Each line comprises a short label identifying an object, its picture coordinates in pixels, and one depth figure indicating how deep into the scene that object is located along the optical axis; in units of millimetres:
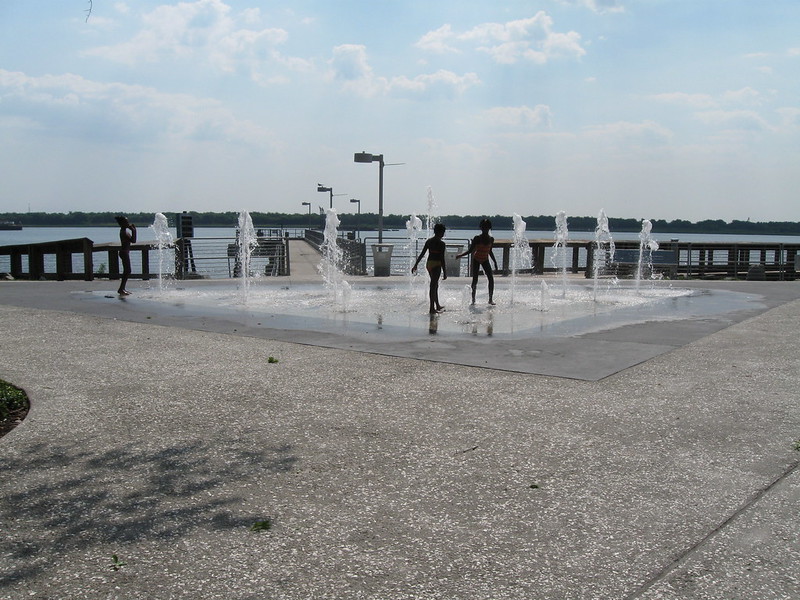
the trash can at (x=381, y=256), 23781
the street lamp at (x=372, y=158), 32812
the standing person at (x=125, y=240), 15664
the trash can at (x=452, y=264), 23875
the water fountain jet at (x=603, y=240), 20391
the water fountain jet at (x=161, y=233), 19734
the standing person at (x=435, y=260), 12945
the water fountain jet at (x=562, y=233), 18956
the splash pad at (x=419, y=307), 11195
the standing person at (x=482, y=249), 13930
